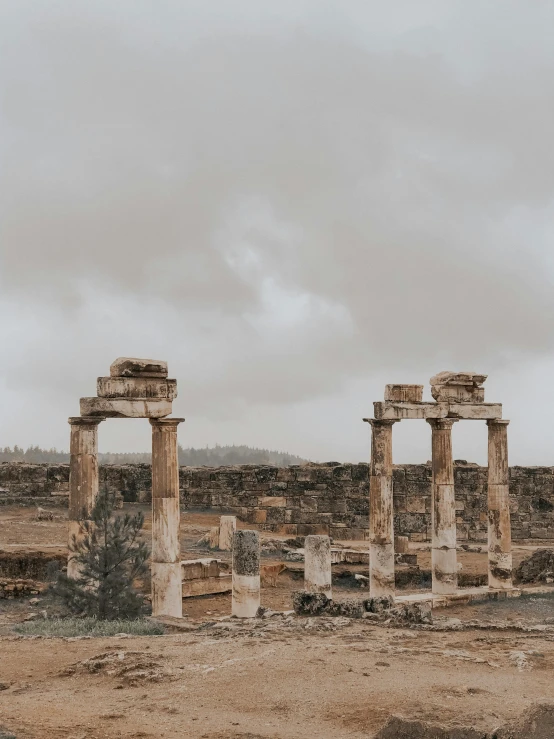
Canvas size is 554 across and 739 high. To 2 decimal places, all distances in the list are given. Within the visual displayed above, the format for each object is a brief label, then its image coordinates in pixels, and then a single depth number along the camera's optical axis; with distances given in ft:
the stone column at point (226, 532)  84.89
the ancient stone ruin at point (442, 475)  65.77
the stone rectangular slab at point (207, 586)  68.59
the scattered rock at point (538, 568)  76.07
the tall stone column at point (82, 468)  56.08
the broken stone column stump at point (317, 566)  61.77
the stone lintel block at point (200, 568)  69.62
